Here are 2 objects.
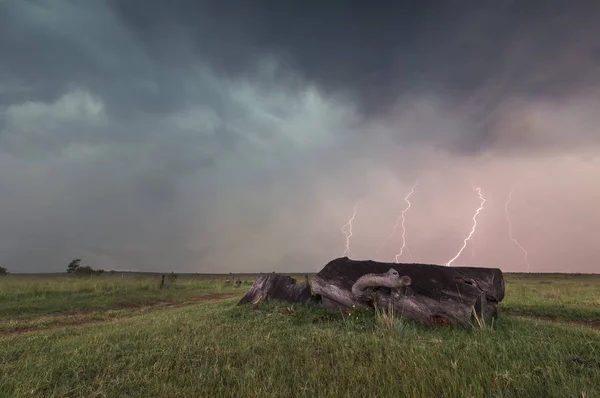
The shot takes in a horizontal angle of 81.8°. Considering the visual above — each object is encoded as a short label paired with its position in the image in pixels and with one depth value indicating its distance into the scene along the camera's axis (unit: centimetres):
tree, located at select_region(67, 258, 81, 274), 8299
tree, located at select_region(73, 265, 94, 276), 5825
